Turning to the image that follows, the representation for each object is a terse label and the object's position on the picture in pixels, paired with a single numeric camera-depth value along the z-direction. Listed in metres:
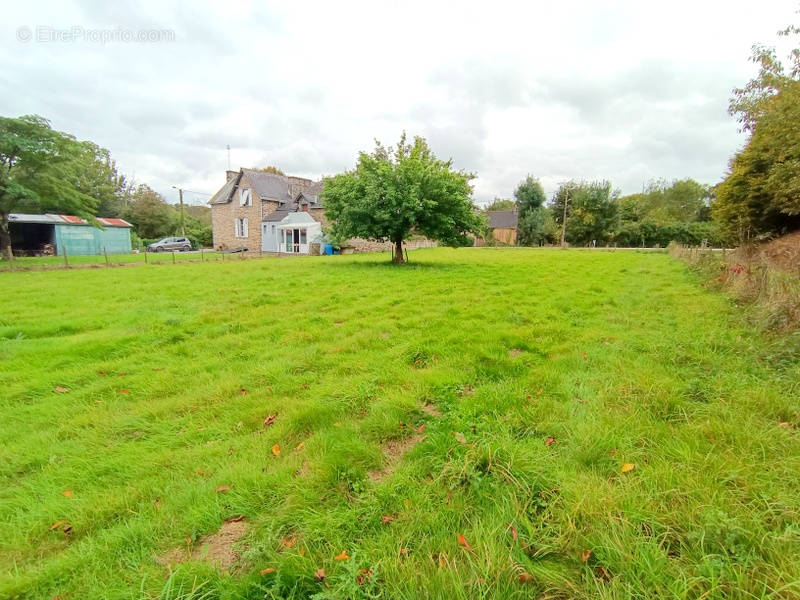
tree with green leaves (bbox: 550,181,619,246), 41.81
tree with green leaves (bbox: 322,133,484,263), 14.27
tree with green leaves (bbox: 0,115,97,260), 15.09
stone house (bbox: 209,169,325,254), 27.67
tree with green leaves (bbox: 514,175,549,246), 44.81
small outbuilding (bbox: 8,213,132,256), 23.89
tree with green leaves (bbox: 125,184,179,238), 38.44
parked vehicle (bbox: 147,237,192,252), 31.86
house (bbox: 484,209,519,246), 49.30
